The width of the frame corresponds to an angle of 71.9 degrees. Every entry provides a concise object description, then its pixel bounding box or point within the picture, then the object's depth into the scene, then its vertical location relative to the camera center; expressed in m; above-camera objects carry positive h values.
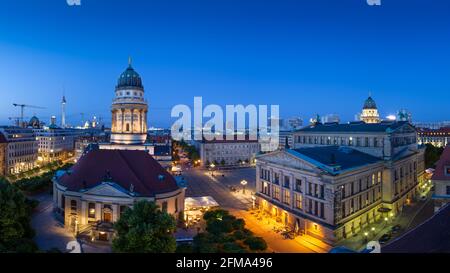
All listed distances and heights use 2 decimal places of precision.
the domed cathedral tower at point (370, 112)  118.00 +8.20
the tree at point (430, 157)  82.25 -6.42
